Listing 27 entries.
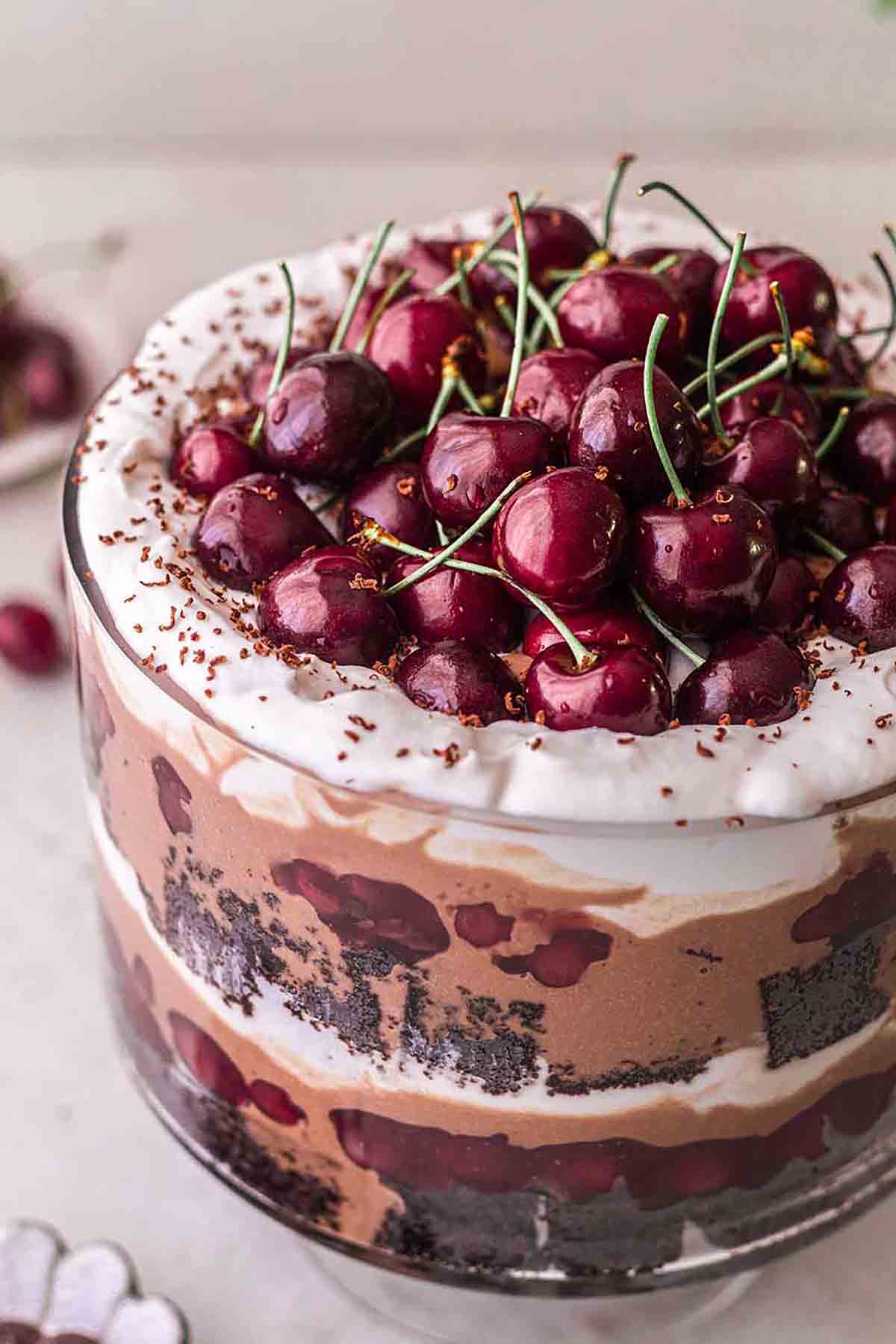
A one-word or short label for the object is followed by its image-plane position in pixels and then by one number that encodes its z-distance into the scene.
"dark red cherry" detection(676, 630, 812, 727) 0.47
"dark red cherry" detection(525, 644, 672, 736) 0.46
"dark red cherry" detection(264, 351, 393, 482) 0.51
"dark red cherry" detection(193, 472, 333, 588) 0.50
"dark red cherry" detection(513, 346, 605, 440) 0.51
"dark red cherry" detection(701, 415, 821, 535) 0.50
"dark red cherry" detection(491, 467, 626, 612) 0.47
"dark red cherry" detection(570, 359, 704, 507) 0.48
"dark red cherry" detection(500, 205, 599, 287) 0.56
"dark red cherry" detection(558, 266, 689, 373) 0.52
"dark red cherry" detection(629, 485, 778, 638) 0.47
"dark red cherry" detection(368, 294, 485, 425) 0.53
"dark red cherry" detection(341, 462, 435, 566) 0.51
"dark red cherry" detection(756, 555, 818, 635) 0.50
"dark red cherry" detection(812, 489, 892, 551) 0.52
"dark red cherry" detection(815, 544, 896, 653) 0.49
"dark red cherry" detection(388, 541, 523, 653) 0.49
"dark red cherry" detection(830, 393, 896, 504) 0.53
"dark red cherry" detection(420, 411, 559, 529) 0.49
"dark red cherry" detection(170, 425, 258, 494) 0.53
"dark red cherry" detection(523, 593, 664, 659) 0.48
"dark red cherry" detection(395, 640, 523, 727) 0.47
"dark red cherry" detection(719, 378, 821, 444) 0.52
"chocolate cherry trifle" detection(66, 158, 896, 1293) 0.45
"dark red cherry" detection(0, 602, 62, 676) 0.75
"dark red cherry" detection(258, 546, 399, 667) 0.48
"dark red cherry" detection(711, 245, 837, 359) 0.53
